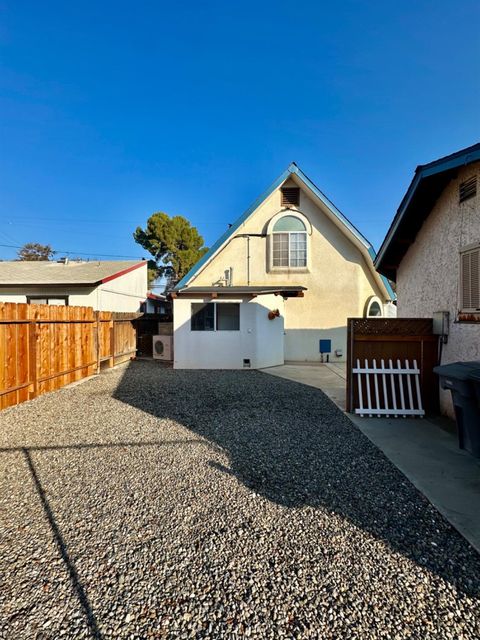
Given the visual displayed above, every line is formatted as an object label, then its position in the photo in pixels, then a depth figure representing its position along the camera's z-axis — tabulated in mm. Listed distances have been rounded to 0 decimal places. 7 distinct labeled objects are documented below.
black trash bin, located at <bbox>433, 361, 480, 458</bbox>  3479
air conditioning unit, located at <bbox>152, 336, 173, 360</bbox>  13320
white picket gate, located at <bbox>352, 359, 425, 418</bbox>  6062
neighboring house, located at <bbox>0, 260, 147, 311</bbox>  13977
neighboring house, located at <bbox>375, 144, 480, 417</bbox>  5047
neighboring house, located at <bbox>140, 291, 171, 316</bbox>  20945
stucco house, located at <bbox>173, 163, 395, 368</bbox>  13531
